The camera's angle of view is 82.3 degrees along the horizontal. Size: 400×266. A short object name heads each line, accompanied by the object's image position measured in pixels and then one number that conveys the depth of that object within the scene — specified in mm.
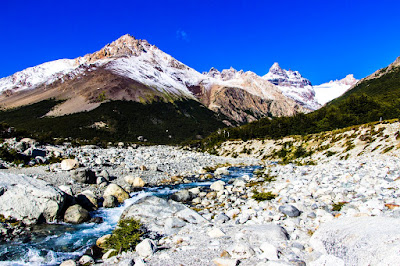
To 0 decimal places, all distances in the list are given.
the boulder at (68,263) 8043
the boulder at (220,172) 30186
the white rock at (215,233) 8680
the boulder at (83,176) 19812
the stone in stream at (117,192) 16672
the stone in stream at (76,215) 12414
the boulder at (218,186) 19153
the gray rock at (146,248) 7847
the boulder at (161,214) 10728
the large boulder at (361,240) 4461
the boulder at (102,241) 9625
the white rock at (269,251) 6421
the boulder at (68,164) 23438
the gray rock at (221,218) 10852
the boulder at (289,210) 9836
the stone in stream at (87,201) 14648
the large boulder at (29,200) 11516
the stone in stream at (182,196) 16469
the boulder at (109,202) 15203
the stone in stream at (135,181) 21719
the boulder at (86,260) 8289
